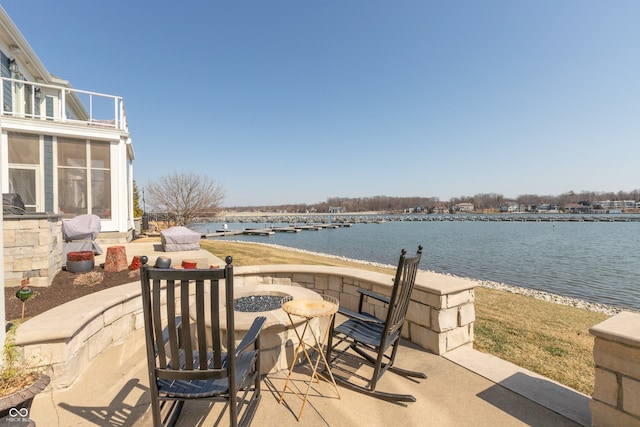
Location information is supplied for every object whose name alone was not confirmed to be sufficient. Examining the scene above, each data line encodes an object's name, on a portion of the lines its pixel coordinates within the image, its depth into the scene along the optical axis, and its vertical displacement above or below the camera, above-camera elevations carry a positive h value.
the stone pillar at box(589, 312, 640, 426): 1.93 -1.15
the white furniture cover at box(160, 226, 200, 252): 9.95 -0.96
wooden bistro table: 2.40 -0.86
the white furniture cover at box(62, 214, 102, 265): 7.22 -0.55
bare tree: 21.38 +1.16
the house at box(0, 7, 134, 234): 9.67 +2.00
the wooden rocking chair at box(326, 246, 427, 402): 2.49 -1.20
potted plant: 1.71 -1.09
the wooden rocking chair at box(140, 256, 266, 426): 1.65 -0.85
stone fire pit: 2.90 -1.29
